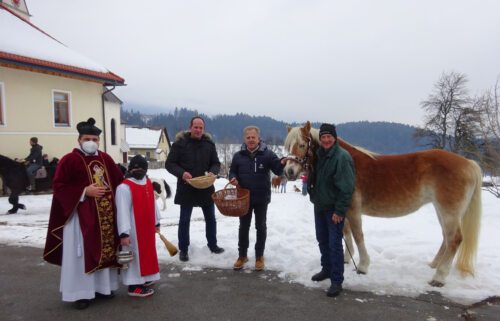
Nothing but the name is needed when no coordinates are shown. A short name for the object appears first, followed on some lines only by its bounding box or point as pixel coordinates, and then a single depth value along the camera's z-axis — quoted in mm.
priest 3502
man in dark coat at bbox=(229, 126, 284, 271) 4625
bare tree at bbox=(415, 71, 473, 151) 27375
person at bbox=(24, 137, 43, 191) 10326
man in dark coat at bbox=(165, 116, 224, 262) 5051
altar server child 3785
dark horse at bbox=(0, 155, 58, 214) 9430
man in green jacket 3793
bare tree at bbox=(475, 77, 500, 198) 7652
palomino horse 4098
